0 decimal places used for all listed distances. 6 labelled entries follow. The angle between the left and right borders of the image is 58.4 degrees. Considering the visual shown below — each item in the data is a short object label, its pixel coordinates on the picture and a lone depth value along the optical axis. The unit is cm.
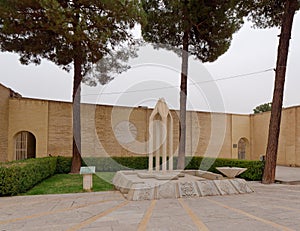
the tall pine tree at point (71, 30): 817
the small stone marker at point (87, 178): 722
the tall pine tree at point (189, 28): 1023
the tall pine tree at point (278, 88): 847
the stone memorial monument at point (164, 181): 620
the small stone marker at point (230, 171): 759
